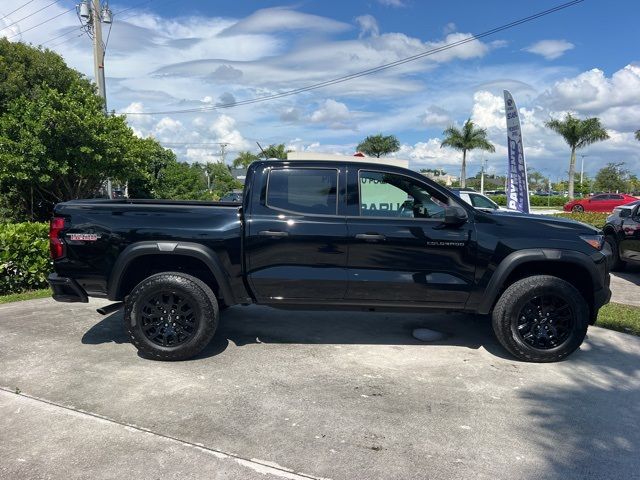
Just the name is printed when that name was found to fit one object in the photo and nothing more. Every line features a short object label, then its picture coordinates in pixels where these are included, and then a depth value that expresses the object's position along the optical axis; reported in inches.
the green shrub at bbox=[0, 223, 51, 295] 272.2
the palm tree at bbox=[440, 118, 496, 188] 1786.4
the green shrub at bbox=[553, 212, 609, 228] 662.5
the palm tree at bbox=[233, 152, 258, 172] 2741.1
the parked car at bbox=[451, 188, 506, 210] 551.7
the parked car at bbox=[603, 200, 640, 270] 333.7
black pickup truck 174.9
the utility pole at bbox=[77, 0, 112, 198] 617.5
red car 1138.7
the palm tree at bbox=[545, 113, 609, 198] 1551.4
